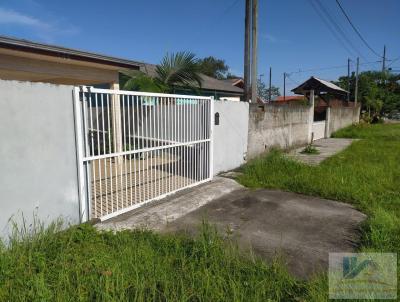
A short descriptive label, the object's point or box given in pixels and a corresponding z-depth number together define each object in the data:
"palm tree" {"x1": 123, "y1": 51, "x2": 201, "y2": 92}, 7.19
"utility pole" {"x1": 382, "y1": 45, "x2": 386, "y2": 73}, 33.72
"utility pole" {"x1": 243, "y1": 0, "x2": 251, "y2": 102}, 7.71
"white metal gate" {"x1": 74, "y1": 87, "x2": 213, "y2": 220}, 3.46
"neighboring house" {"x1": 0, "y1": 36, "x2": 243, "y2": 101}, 4.66
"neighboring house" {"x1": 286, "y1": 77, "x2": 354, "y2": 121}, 16.80
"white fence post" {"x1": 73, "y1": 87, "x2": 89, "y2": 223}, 3.27
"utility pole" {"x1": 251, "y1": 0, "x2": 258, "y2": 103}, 7.68
